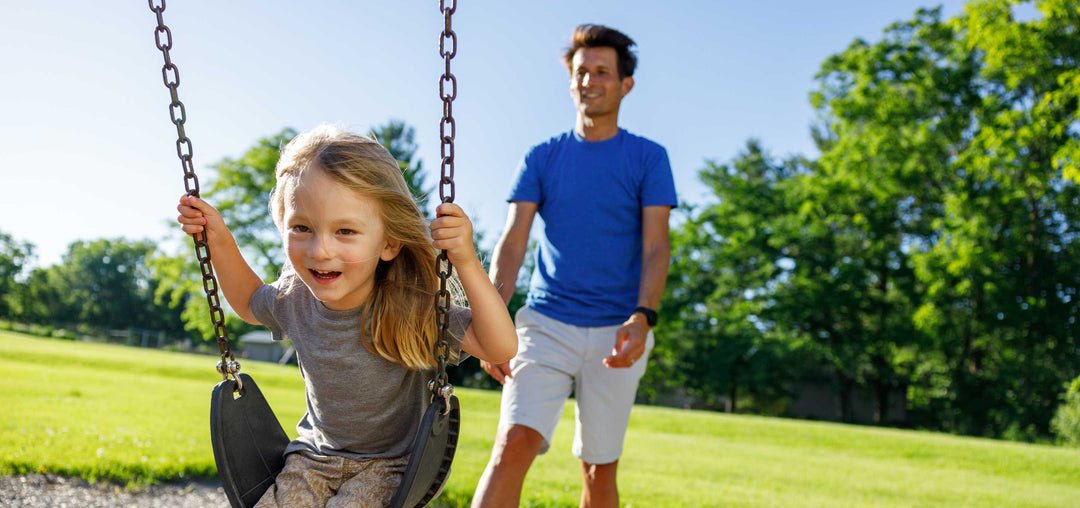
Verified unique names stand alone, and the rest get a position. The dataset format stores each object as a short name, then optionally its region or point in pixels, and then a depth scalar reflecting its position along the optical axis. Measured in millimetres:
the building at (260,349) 74000
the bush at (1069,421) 20906
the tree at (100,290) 75250
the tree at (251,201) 35469
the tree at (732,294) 33031
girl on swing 2301
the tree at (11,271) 64562
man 3574
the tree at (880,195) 24844
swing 2168
